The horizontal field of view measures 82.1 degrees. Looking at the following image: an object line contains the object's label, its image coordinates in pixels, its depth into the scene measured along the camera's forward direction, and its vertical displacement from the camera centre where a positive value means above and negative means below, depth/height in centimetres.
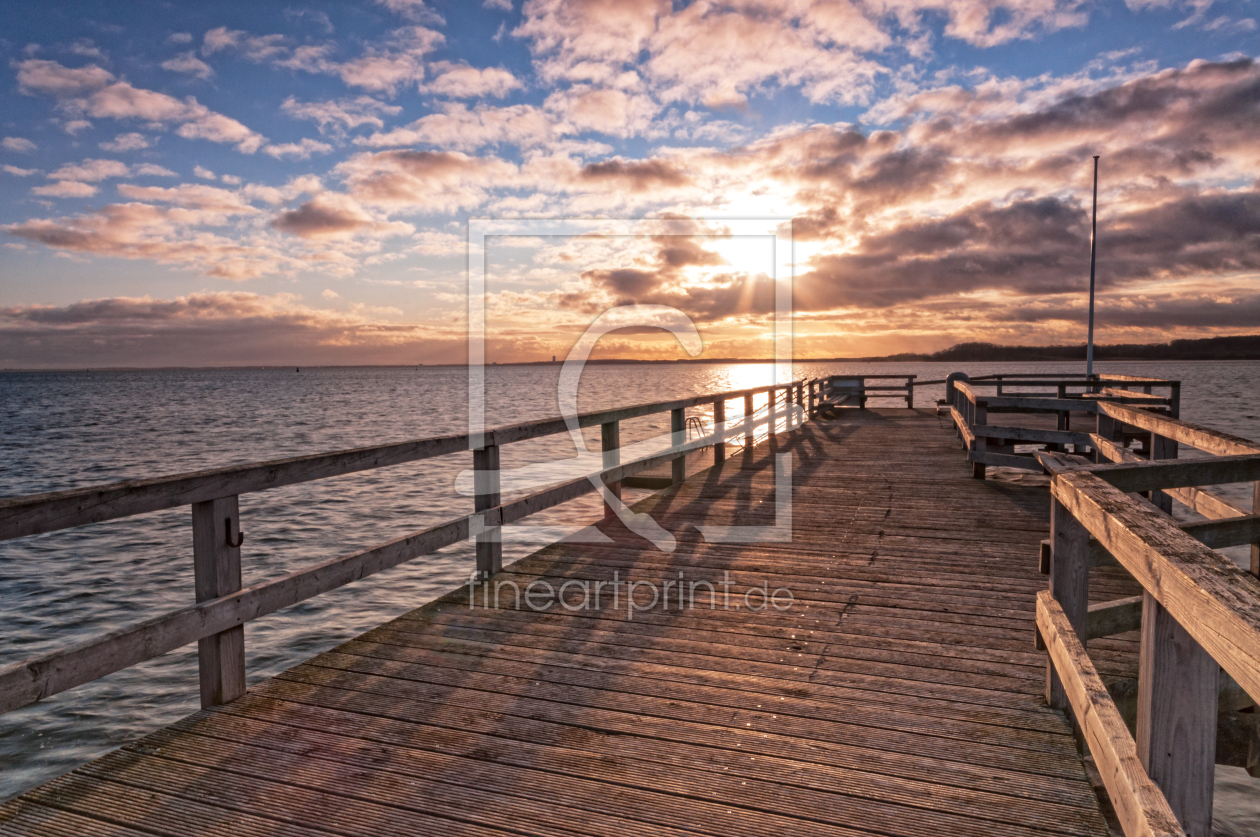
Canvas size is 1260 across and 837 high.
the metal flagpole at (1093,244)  2550 +457
